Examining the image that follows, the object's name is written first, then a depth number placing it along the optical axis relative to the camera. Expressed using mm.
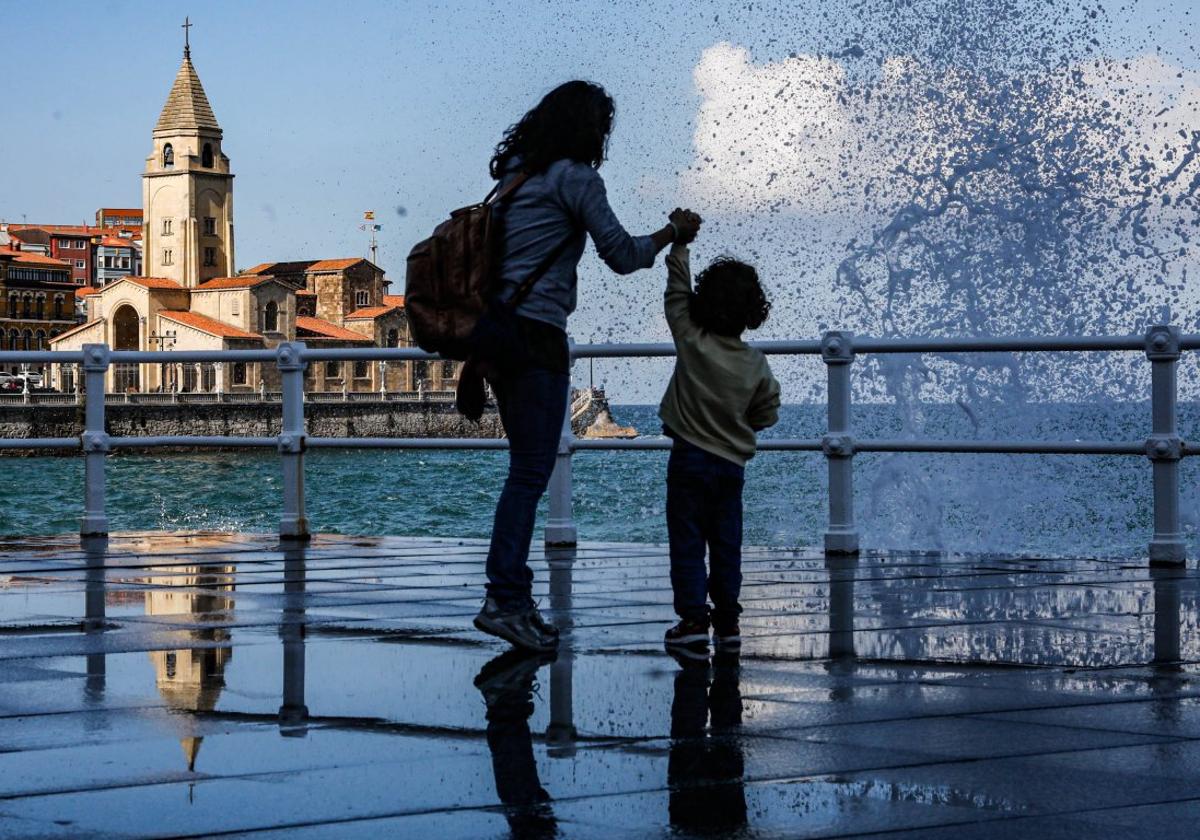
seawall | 101875
